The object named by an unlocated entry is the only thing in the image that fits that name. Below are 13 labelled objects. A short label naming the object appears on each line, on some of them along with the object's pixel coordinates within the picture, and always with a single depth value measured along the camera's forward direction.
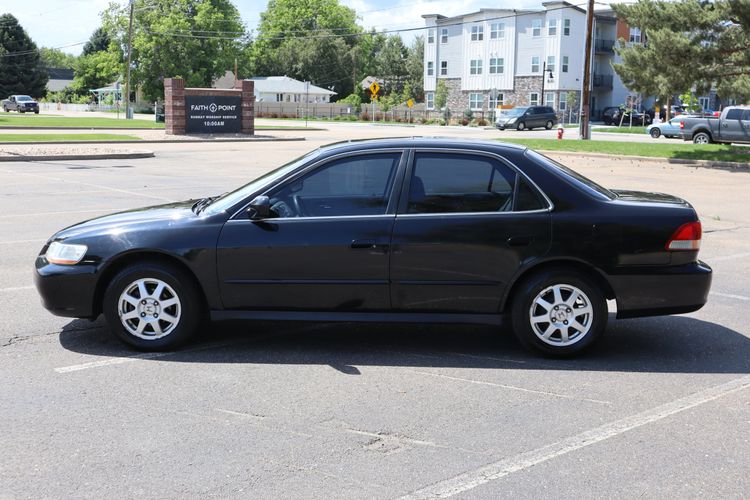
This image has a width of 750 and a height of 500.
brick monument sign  39.56
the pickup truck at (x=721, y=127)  33.62
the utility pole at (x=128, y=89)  65.81
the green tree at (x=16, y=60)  93.06
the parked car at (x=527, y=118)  58.59
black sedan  5.94
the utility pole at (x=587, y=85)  35.23
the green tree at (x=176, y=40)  86.25
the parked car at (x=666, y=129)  42.91
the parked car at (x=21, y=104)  76.25
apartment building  73.44
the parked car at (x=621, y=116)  67.56
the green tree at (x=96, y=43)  136.59
